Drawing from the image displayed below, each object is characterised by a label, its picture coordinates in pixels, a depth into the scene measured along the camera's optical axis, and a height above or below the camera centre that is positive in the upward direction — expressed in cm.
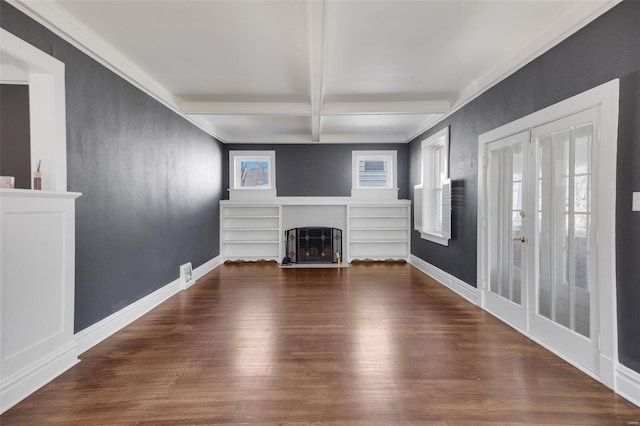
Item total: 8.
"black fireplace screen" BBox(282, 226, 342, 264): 679 -76
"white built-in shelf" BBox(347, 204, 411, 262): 684 -52
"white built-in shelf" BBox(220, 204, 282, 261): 677 -51
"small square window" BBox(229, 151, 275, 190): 685 +85
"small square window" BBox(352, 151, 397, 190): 691 +83
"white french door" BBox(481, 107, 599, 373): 232 -23
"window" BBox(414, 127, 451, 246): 548 +34
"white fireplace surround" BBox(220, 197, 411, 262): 677 -34
